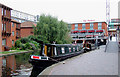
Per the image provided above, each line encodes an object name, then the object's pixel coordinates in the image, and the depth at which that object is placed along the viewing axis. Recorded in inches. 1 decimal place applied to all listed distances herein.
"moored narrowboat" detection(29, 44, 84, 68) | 586.2
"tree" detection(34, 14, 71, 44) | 1671.5
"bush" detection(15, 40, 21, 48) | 1570.9
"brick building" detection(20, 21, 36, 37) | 2235.5
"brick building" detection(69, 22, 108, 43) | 2783.0
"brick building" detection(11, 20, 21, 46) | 1643.7
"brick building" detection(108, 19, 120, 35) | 2814.0
